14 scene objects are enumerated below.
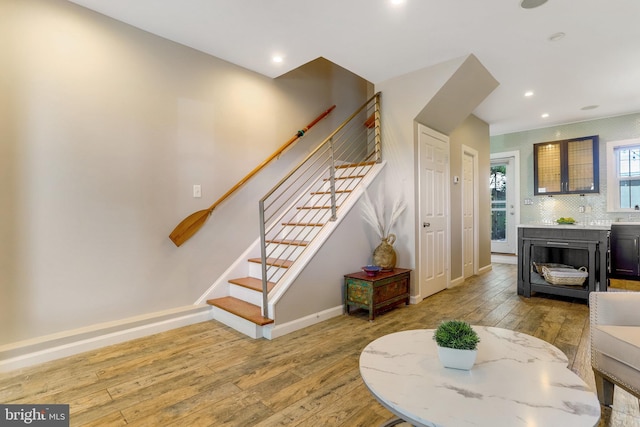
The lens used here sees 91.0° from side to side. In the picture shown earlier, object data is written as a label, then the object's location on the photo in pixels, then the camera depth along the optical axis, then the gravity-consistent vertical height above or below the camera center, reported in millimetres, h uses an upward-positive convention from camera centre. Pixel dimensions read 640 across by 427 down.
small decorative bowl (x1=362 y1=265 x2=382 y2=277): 3262 -609
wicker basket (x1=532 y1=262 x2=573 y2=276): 3949 -715
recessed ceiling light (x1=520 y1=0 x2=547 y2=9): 2504 +1660
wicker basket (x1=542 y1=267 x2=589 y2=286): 3643 -787
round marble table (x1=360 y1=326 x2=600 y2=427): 980 -643
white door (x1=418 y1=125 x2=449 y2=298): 3889 +1
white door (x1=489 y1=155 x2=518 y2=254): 6605 +122
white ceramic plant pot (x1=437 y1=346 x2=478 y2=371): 1236 -587
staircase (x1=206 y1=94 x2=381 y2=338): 2869 -160
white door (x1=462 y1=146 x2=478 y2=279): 5043 -30
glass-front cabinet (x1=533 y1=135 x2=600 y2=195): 5578 +790
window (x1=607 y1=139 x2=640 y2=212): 5285 +561
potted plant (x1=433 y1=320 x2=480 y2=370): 1235 -533
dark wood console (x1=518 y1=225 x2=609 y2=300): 3527 -568
